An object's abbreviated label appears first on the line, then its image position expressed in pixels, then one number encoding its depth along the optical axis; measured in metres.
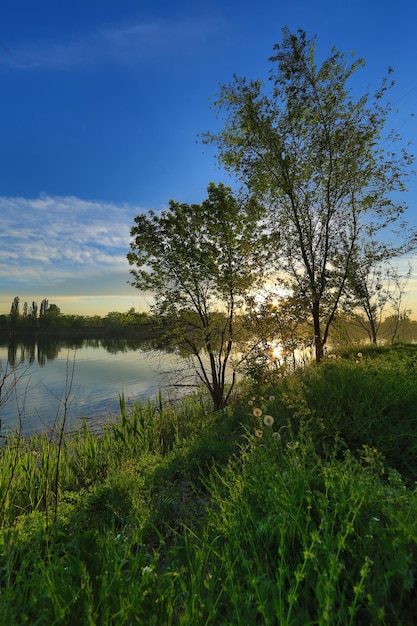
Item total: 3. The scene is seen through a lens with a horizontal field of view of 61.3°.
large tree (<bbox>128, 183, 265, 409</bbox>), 11.28
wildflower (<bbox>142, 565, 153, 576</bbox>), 1.73
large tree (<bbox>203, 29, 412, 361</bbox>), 10.13
